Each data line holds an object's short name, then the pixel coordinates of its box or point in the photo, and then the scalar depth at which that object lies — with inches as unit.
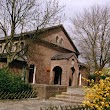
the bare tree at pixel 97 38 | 1411.2
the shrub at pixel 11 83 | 628.5
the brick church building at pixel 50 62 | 1114.4
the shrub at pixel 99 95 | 250.2
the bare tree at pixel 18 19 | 892.0
